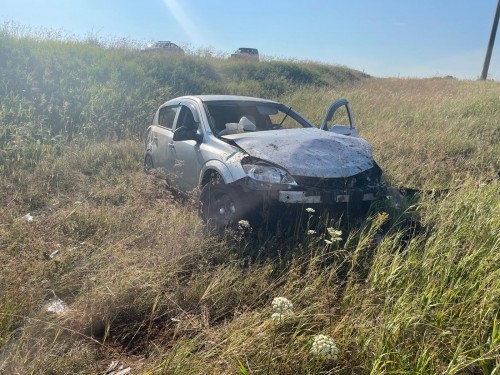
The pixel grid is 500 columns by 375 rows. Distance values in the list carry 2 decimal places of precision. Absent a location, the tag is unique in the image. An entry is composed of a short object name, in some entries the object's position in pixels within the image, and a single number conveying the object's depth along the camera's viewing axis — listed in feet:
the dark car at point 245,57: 71.51
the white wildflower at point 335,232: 9.50
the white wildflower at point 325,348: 6.57
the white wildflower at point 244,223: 11.29
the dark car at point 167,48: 61.67
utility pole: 79.42
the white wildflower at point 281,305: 6.85
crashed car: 12.87
